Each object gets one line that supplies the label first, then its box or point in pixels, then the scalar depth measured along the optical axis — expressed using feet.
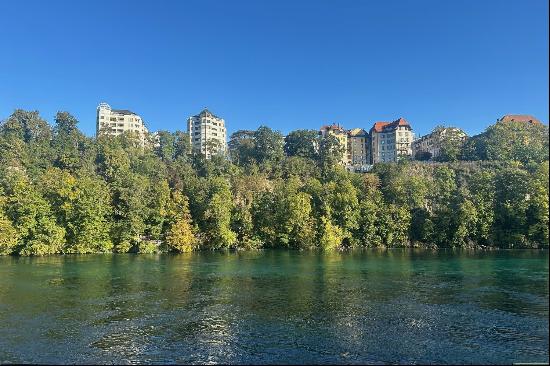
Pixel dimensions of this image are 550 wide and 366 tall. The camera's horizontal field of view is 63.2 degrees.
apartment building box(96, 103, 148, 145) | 431.02
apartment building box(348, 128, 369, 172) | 436.35
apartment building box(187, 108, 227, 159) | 441.68
